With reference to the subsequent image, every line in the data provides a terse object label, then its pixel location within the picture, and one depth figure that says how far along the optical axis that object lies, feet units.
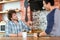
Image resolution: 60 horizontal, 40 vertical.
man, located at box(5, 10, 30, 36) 11.68
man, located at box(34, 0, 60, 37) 11.02
